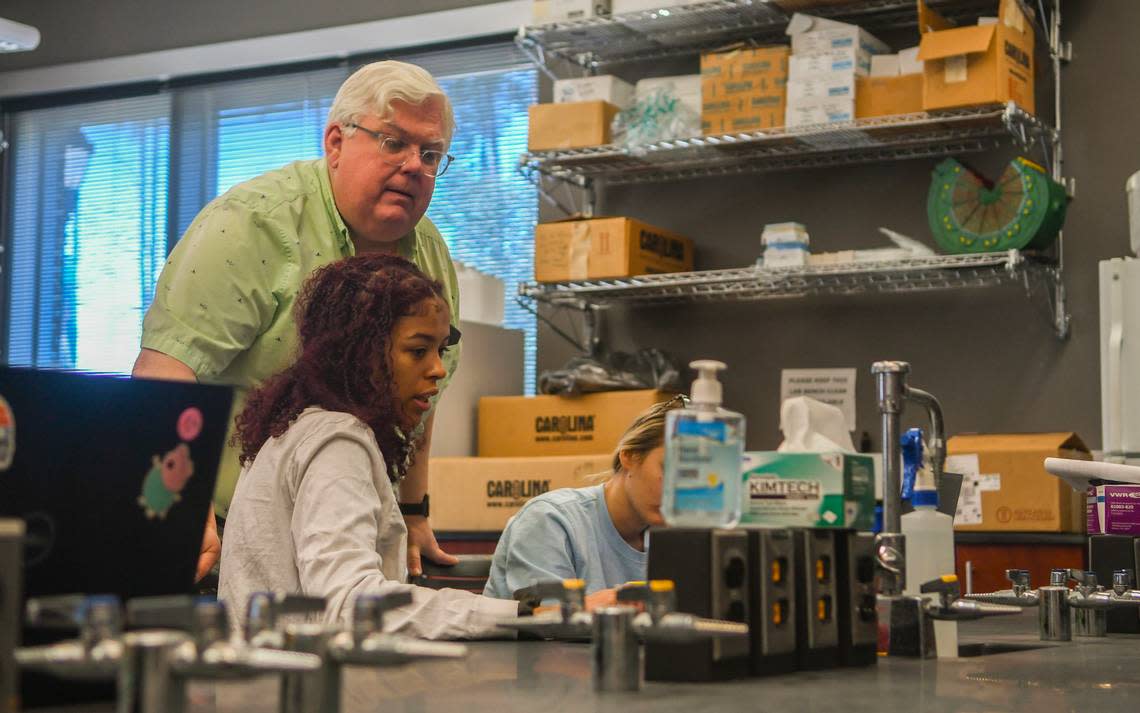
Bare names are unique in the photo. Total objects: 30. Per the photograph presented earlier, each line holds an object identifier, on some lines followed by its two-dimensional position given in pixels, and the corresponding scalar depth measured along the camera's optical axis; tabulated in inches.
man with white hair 92.5
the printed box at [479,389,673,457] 169.8
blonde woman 89.0
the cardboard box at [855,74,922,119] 159.2
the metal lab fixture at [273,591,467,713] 29.9
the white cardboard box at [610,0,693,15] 174.6
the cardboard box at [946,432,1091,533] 144.7
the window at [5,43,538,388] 209.3
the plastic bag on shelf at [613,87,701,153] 172.4
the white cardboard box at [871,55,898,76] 162.6
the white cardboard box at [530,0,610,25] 177.9
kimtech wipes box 53.0
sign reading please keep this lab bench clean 175.8
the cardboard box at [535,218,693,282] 172.7
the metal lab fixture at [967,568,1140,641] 76.8
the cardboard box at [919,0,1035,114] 150.9
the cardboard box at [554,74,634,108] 177.2
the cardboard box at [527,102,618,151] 175.5
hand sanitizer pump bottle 46.6
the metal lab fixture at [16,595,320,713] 27.6
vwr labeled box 92.4
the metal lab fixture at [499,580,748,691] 38.9
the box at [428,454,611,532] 165.2
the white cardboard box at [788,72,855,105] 161.2
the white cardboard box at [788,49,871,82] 161.5
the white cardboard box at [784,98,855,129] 160.6
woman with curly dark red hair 61.7
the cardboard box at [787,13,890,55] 162.1
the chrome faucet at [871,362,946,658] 60.7
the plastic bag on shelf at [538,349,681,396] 171.6
